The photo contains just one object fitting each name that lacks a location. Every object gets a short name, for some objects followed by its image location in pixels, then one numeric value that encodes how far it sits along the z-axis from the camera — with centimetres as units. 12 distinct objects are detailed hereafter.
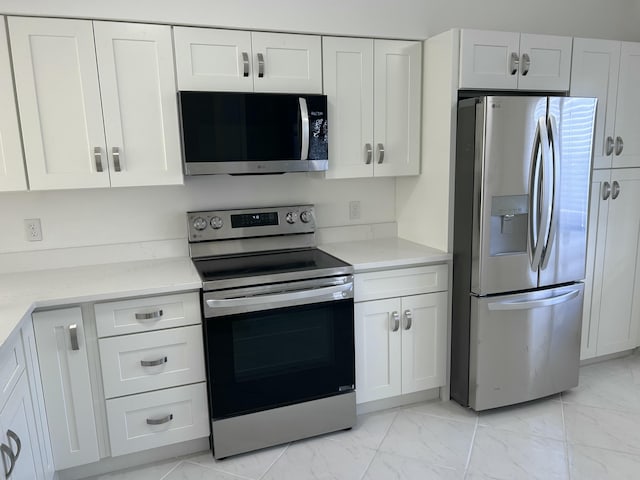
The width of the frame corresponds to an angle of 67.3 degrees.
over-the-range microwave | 224
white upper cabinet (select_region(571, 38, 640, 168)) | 264
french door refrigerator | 230
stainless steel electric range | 214
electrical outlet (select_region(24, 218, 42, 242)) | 238
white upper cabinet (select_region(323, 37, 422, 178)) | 250
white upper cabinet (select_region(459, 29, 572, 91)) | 239
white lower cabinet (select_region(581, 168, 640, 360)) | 284
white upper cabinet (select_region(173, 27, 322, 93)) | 222
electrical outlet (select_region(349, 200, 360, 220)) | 296
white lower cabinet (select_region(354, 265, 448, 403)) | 247
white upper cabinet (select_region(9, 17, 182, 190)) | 203
